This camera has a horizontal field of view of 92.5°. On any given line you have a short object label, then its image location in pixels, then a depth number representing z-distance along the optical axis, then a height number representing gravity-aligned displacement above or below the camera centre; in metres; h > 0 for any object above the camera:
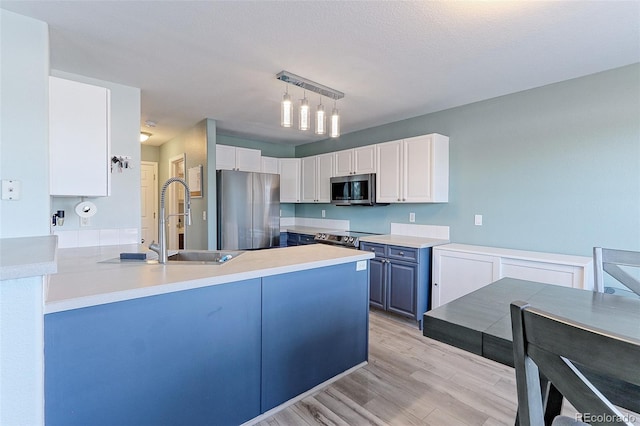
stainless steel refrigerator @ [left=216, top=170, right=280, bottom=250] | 4.11 -0.04
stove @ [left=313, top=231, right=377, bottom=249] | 3.81 -0.40
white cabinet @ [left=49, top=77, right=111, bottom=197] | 2.14 +0.49
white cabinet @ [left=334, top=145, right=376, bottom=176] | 3.97 +0.64
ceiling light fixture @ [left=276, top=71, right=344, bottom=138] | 2.36 +0.81
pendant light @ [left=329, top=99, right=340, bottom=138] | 2.55 +0.71
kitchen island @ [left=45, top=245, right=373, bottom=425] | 1.24 -0.65
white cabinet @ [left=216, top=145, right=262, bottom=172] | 4.46 +0.74
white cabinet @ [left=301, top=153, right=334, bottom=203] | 4.67 +0.48
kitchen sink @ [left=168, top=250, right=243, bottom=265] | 2.31 -0.37
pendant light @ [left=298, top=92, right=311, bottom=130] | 2.37 +0.72
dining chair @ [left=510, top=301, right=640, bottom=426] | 0.55 -0.30
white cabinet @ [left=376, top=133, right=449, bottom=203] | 3.39 +0.45
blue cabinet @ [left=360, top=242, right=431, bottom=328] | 3.21 -0.78
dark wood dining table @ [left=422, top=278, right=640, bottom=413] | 0.83 -0.41
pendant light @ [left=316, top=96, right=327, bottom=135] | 2.48 +0.72
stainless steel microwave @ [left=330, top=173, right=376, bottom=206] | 3.94 +0.25
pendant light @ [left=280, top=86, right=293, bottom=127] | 2.30 +0.73
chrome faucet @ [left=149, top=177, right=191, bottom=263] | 1.88 -0.15
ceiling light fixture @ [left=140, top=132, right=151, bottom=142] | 4.59 +1.08
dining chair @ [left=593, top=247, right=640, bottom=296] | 1.58 -0.29
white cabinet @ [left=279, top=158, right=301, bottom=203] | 5.23 +0.50
